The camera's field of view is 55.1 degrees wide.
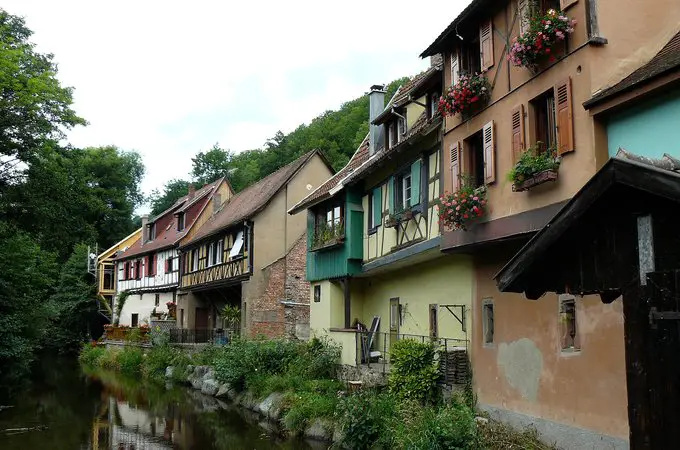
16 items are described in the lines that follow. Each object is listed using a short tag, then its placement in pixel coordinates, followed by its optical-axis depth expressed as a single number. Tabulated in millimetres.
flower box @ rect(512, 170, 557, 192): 9453
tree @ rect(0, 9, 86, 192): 20859
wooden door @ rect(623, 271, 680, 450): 3133
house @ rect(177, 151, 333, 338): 27203
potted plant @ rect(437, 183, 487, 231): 11289
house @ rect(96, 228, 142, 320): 48281
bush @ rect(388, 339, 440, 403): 12969
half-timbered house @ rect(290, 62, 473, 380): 14461
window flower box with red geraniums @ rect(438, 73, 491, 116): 11594
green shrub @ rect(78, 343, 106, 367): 37969
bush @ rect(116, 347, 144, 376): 32281
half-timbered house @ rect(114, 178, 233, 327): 38469
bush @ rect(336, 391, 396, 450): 12484
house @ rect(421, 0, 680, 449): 9203
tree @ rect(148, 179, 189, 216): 62375
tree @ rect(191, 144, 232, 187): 63844
